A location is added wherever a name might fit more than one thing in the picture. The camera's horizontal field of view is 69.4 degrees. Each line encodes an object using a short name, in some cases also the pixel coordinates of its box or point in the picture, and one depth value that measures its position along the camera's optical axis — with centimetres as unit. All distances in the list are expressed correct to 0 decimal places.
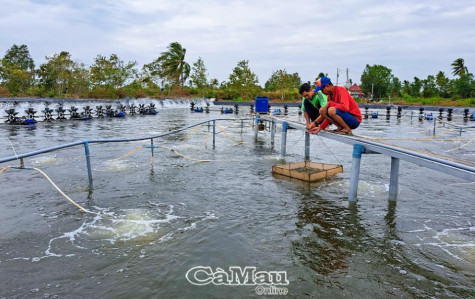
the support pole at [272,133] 1352
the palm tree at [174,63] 6181
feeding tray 761
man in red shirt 638
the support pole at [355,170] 569
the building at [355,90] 7375
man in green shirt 690
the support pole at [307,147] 1010
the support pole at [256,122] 1475
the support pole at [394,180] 580
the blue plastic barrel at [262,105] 1555
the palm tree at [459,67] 5859
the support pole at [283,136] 1000
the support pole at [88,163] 627
